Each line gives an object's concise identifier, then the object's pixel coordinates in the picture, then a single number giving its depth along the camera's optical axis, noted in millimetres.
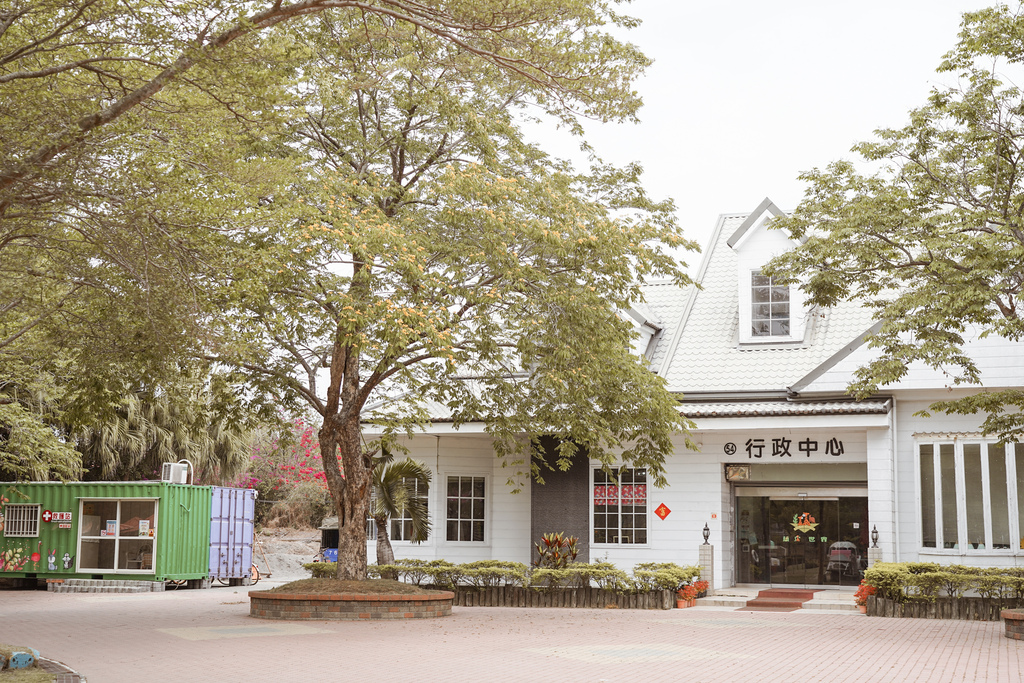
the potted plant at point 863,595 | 16672
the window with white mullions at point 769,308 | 21672
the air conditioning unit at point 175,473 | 23031
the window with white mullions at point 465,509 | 23141
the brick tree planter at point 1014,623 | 12844
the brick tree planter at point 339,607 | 15164
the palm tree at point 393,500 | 19469
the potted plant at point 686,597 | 18234
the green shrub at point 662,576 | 17969
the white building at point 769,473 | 18344
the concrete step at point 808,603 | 17734
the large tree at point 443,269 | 12984
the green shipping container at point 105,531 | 22609
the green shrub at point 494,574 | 18625
